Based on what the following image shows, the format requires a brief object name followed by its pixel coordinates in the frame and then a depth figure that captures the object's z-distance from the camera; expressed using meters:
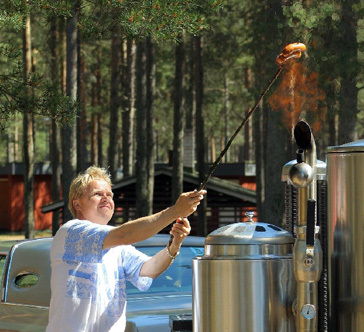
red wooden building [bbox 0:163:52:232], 51.59
